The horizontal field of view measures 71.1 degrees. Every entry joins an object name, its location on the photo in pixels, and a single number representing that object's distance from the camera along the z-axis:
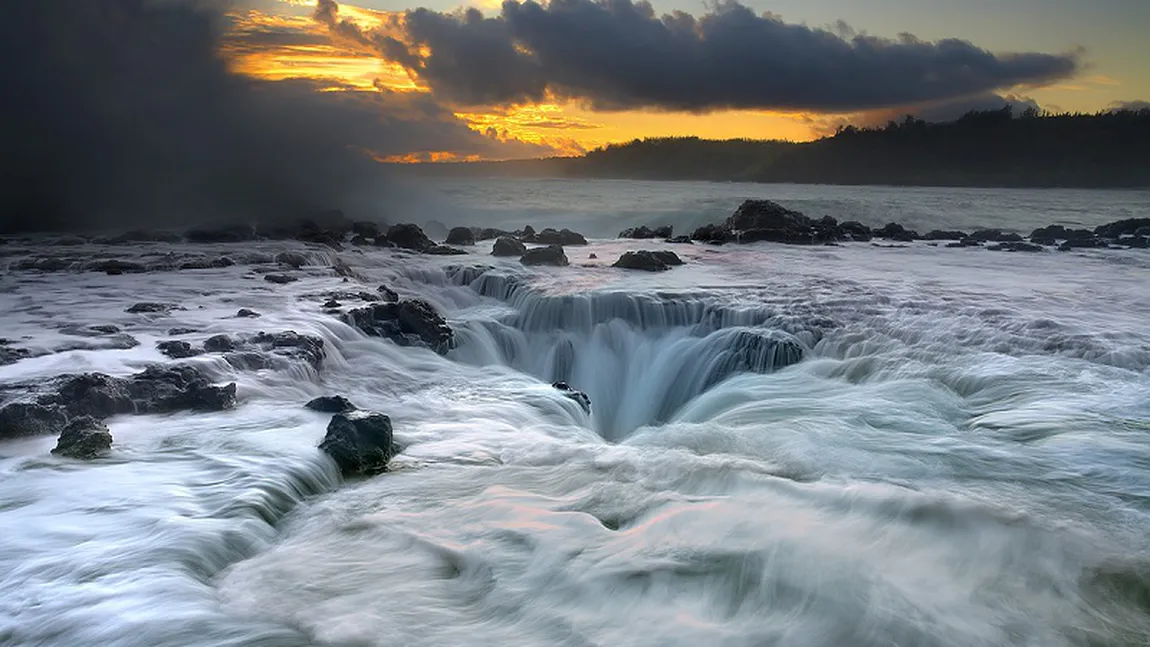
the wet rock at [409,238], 20.11
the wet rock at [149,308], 9.99
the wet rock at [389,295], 12.21
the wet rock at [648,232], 26.92
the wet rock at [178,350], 7.78
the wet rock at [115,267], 13.61
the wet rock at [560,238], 23.02
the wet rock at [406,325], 10.11
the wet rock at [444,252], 19.17
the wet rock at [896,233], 25.17
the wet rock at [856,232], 24.50
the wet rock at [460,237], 22.61
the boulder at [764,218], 23.55
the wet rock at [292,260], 15.36
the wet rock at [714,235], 22.69
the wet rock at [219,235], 19.28
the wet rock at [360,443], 5.88
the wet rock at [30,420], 5.75
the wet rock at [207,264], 14.31
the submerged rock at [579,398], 8.43
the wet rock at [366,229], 22.22
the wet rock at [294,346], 8.34
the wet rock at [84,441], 5.50
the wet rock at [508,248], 19.05
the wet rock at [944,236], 25.57
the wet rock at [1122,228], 24.25
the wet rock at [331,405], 7.05
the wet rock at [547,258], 17.11
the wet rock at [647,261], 16.19
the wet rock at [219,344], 8.16
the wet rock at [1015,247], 21.08
